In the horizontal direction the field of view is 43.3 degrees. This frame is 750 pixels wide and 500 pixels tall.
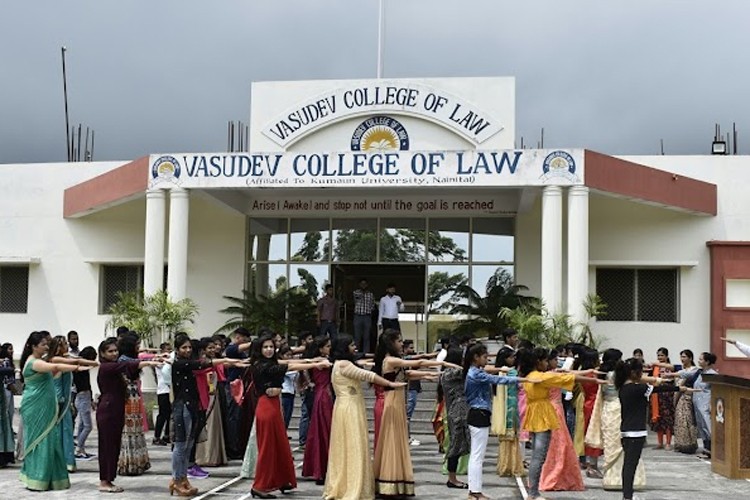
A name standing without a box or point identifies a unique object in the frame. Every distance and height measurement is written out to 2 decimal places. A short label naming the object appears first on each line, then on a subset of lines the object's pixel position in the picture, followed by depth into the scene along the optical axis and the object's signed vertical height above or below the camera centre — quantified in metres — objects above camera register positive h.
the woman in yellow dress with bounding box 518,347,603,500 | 8.14 -0.81
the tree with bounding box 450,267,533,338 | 16.44 +0.18
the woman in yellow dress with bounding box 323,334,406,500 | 8.00 -1.04
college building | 15.07 +1.70
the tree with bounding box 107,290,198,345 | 15.08 -0.12
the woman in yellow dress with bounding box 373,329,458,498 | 8.18 -1.06
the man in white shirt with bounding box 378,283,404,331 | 16.47 +0.04
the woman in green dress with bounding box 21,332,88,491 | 8.60 -1.12
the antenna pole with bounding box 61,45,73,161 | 23.33 +4.70
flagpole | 17.79 +4.77
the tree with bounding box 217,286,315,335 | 17.45 -0.04
